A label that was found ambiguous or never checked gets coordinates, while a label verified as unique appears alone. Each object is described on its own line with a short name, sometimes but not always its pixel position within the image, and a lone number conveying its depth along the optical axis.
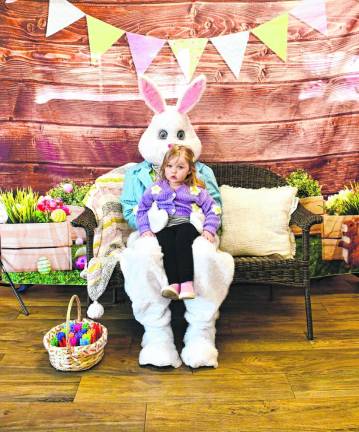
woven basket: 1.79
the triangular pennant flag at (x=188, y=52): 2.68
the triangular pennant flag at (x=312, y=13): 2.65
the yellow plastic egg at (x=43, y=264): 2.62
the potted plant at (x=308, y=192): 2.67
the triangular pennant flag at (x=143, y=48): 2.67
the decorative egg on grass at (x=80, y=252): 2.65
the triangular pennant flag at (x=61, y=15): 2.64
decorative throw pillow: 2.26
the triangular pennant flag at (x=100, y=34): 2.65
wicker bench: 2.05
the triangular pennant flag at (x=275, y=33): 2.66
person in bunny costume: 1.88
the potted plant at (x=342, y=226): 2.60
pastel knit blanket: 2.04
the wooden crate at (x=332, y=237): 2.68
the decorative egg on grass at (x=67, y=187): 2.72
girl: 2.00
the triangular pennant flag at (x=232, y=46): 2.67
